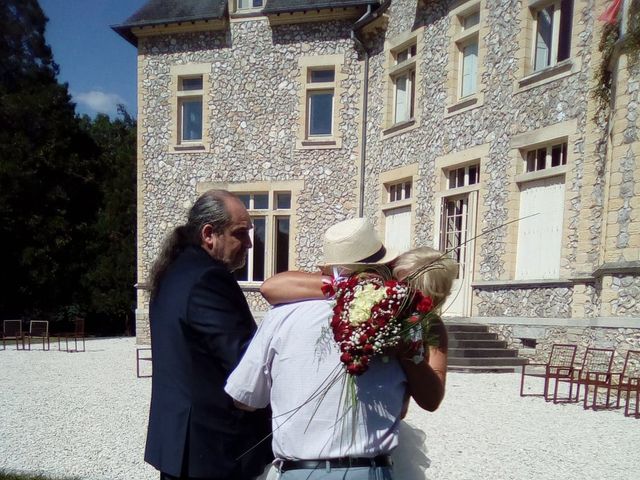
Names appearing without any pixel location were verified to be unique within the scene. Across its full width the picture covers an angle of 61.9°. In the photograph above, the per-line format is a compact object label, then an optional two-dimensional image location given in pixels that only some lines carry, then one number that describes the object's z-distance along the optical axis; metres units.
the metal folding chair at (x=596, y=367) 6.30
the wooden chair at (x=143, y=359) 8.89
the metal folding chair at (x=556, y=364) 6.74
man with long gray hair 1.74
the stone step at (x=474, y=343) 9.13
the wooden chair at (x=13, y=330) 14.12
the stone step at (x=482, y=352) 9.00
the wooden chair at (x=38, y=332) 13.74
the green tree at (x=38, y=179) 18.56
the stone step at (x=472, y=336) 9.28
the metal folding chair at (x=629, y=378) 5.91
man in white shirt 1.50
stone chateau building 8.10
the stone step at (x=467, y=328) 9.52
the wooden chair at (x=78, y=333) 13.54
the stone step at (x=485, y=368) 8.79
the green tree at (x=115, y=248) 19.78
